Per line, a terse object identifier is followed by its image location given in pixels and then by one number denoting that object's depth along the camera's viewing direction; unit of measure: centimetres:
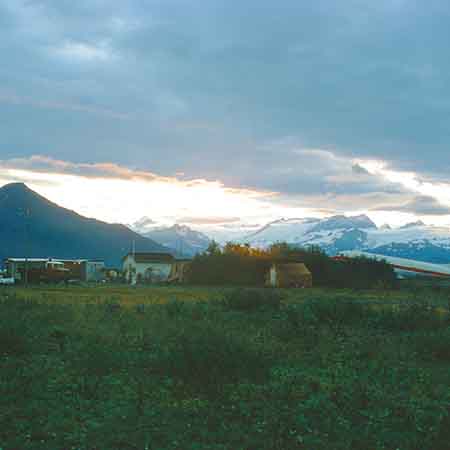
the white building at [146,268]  9869
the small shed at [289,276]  7294
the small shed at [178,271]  8208
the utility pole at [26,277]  6825
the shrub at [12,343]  1522
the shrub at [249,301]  2934
